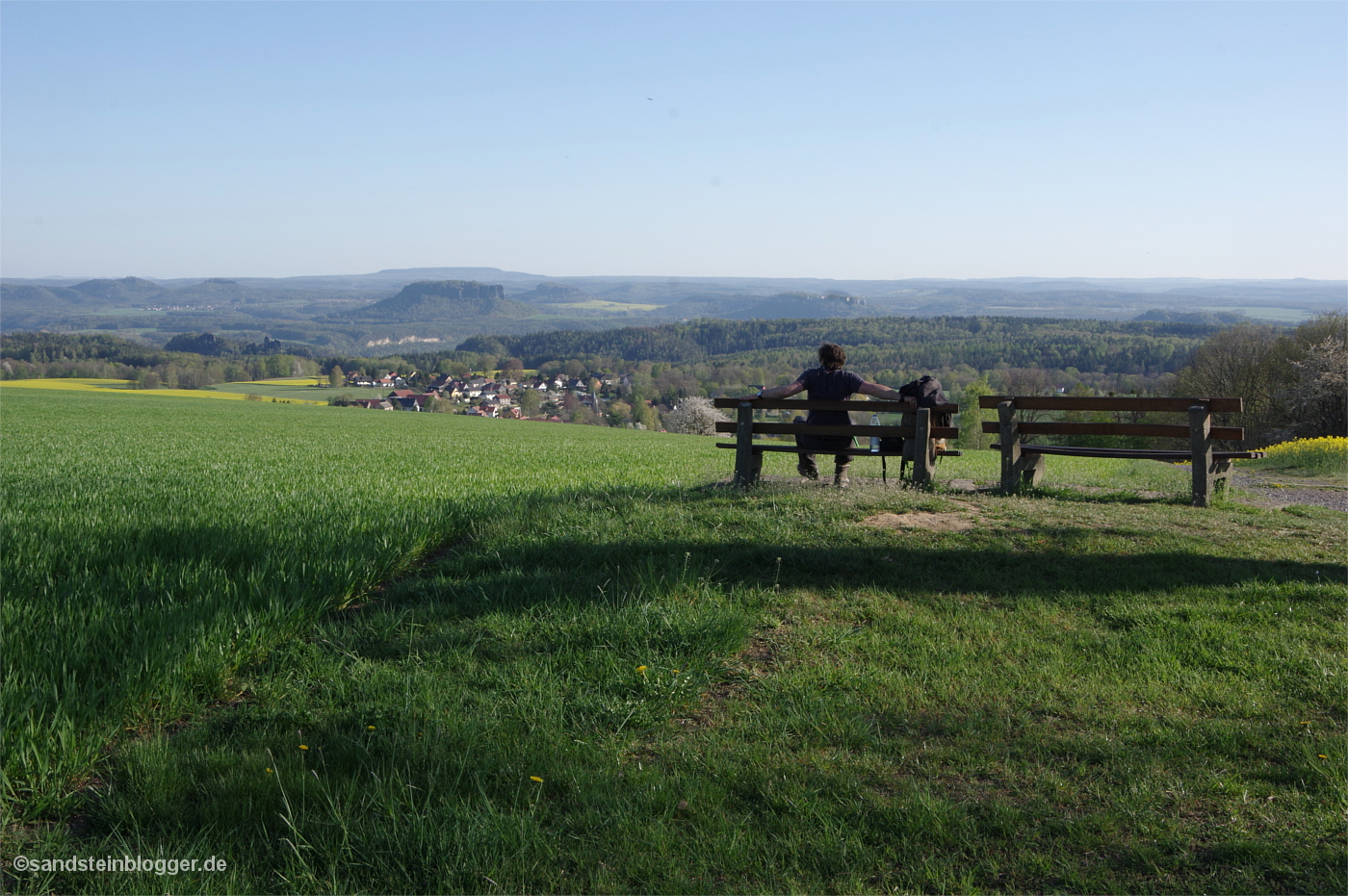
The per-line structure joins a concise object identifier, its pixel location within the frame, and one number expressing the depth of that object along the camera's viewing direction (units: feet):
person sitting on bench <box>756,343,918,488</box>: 32.76
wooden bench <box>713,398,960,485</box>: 30.91
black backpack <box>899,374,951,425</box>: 31.45
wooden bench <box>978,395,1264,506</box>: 30.37
